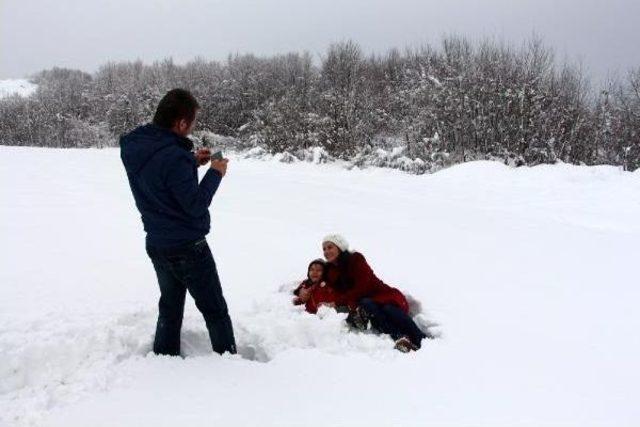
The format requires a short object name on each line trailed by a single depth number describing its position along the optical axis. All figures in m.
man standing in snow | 2.75
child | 4.28
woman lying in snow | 3.71
